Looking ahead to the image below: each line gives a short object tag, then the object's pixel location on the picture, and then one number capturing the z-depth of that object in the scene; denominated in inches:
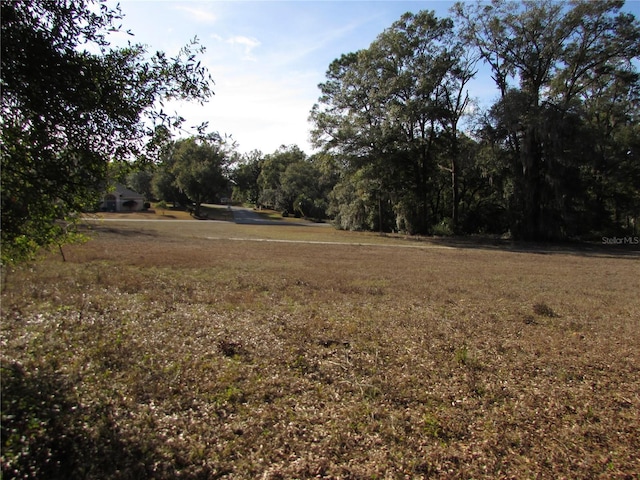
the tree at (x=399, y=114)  1245.7
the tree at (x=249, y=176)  3873.0
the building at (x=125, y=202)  2386.8
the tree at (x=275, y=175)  3004.4
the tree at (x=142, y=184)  2915.8
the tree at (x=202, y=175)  2219.5
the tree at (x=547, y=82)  1063.0
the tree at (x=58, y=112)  138.1
